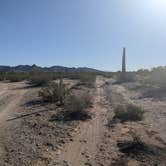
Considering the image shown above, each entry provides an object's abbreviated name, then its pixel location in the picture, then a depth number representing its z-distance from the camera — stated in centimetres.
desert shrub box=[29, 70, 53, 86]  1814
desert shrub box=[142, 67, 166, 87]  1786
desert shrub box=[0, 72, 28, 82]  2212
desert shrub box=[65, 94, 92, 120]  767
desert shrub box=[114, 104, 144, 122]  780
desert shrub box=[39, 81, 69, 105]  1054
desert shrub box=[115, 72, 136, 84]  2261
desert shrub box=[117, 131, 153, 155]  497
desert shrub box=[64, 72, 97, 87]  1805
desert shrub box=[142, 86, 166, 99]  1267
